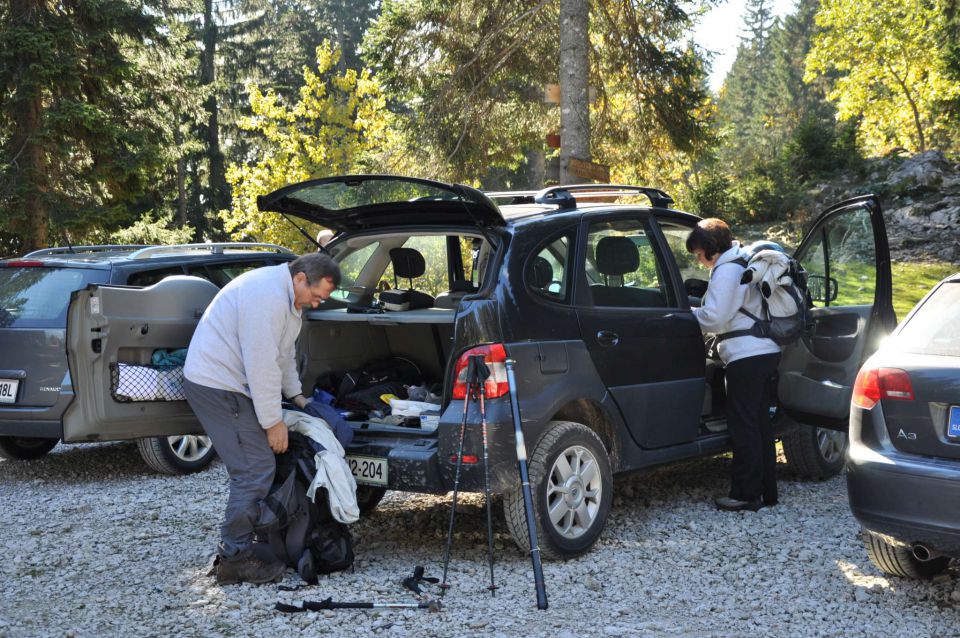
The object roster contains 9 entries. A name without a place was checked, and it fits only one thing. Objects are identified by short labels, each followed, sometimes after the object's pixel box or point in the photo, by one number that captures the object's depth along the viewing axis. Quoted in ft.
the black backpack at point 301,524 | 17.02
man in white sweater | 16.75
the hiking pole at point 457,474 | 16.49
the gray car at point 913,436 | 13.98
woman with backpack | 21.03
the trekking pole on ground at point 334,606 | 15.47
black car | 17.35
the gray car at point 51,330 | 23.70
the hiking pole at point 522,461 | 16.39
